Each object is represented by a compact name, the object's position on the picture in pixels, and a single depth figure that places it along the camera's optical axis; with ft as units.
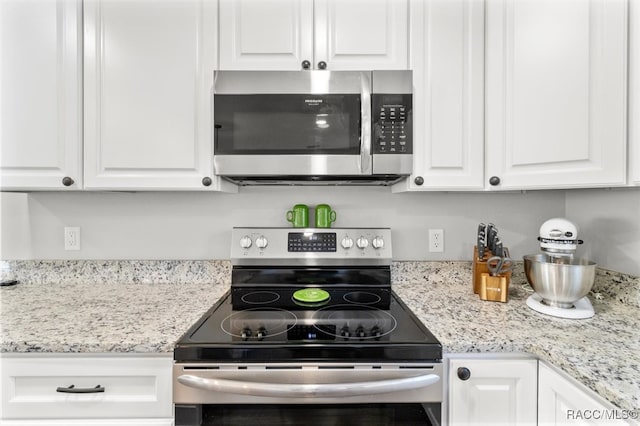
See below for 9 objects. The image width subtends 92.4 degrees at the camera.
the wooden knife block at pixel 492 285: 4.05
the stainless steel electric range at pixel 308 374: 2.78
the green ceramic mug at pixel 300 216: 4.90
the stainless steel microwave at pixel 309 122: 3.99
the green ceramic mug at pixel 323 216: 4.91
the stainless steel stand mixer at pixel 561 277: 3.54
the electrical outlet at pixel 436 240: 5.18
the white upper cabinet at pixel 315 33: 4.11
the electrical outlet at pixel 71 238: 5.11
